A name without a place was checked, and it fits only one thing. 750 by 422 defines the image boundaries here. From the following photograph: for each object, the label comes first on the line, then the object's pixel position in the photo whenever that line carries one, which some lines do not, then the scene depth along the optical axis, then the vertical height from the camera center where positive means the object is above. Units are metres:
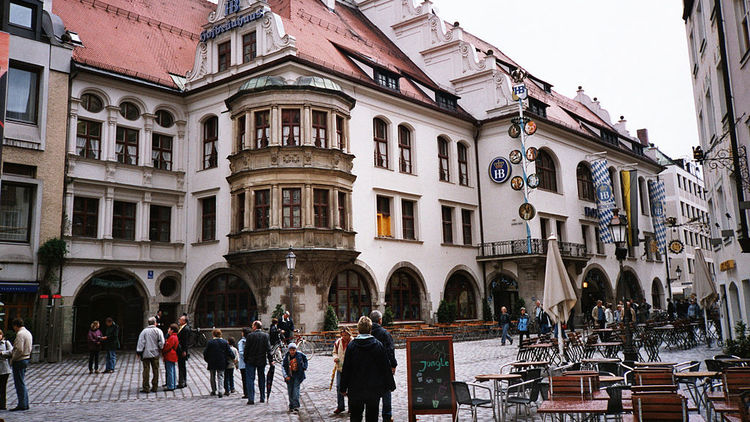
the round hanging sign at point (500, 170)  35.72 +7.88
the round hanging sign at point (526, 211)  34.34 +5.31
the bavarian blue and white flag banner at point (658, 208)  49.44 +7.70
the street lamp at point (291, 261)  23.75 +2.11
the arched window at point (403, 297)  30.83 +0.88
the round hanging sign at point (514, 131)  35.12 +9.82
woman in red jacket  15.08 -0.83
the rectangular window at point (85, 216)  27.38 +4.66
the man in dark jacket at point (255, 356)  12.74 -0.73
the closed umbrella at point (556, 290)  14.98 +0.48
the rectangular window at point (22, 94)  25.12 +9.22
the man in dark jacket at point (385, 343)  9.85 -0.45
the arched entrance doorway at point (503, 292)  35.81 +1.11
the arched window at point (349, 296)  28.14 +0.92
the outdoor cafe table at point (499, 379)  9.82 -1.07
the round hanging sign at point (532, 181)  34.53 +6.98
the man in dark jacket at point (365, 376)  7.48 -0.70
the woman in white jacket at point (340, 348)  11.73 -0.57
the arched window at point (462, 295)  34.27 +0.98
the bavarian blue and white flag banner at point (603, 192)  41.97 +7.56
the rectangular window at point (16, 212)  24.66 +4.48
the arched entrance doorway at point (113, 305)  27.70 +0.88
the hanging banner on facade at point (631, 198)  33.94 +6.25
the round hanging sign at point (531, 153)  34.82 +8.50
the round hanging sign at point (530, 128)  34.72 +9.87
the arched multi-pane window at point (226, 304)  28.36 +0.77
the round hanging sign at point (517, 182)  34.84 +6.95
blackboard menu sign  9.37 -0.89
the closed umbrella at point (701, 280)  22.70 +0.92
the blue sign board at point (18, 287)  23.88 +1.51
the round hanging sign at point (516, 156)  35.22 +8.45
